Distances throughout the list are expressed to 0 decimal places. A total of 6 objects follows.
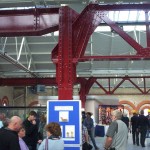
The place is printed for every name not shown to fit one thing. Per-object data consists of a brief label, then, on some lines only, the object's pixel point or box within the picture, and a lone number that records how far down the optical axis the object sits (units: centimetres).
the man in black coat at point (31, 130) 590
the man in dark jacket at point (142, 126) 1243
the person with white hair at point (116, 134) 494
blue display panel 586
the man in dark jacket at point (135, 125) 1291
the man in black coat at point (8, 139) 345
